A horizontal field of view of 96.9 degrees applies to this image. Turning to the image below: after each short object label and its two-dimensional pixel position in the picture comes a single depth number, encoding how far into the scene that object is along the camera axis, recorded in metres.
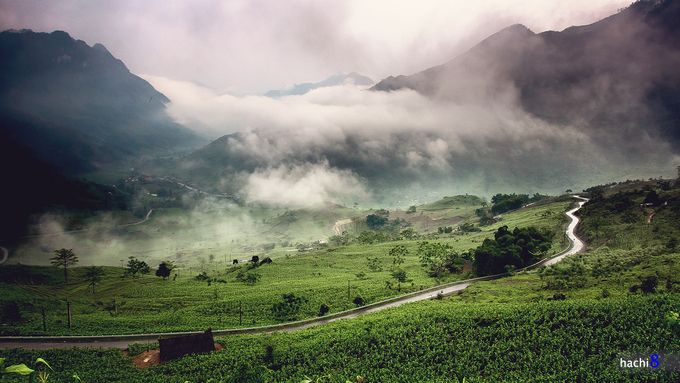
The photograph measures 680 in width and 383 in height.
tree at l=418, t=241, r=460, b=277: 84.93
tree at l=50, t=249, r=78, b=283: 89.00
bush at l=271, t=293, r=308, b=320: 51.91
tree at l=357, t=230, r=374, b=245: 163.65
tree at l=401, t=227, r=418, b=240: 174.80
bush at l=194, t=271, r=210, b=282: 98.70
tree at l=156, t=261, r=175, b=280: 101.06
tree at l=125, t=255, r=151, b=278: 103.75
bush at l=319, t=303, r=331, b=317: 52.54
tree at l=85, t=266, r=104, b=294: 84.14
